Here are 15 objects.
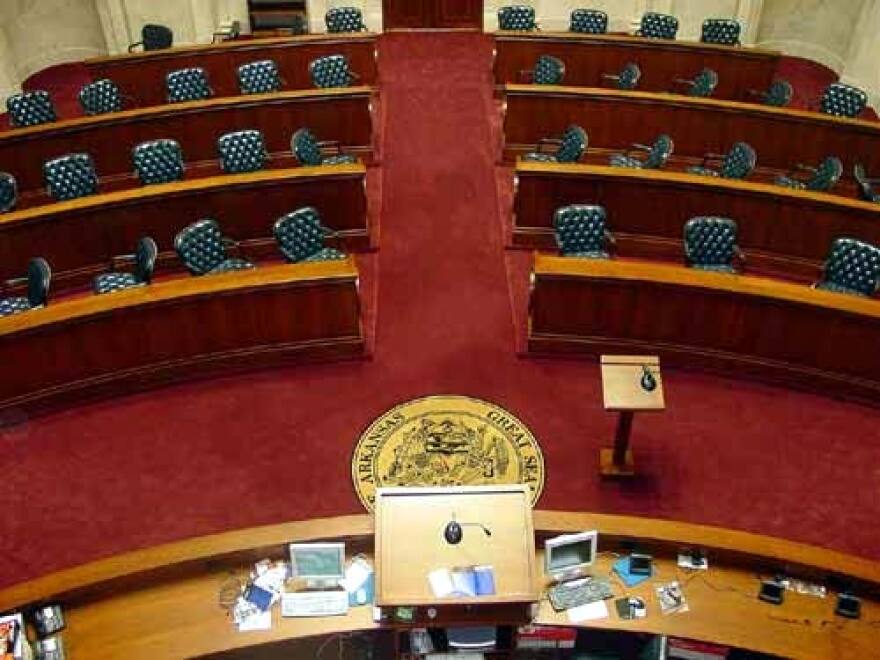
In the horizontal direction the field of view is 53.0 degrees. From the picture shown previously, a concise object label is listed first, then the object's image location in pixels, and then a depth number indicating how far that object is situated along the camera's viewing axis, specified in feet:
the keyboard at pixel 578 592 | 14.44
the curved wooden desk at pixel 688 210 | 22.41
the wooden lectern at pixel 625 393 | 16.53
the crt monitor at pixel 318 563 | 13.94
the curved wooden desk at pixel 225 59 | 29.07
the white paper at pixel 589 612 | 14.28
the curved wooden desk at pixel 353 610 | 13.97
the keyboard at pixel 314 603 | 14.29
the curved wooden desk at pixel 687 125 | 25.57
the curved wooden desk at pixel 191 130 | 25.40
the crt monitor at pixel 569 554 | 14.17
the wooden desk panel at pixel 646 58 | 29.53
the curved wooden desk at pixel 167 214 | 21.95
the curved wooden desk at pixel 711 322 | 19.12
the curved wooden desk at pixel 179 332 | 18.83
